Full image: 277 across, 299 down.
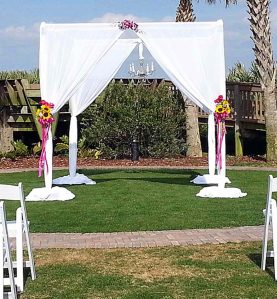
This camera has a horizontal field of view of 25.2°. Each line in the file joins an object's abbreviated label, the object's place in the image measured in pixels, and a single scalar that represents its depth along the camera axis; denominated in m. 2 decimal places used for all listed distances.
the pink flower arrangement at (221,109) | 11.27
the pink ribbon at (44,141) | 10.97
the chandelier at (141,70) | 17.86
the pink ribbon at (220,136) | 11.38
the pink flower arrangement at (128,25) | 11.52
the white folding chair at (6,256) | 4.99
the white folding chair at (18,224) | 5.41
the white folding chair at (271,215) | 5.61
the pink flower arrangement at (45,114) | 10.88
